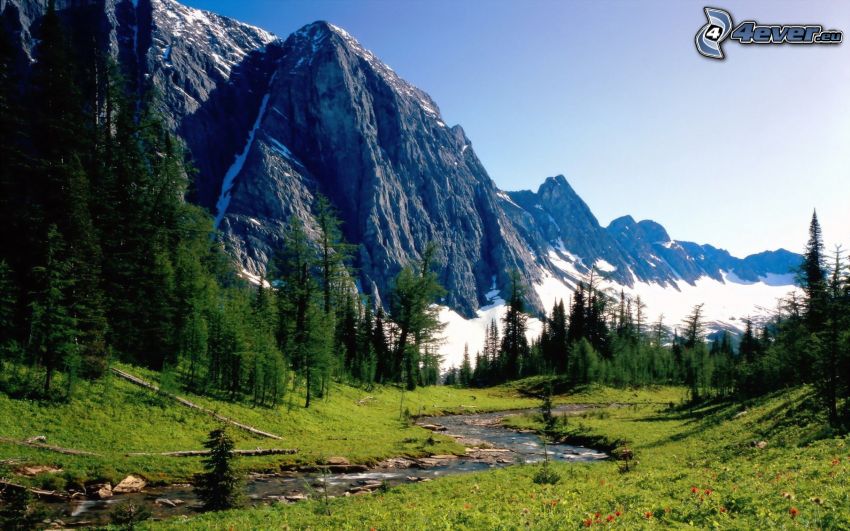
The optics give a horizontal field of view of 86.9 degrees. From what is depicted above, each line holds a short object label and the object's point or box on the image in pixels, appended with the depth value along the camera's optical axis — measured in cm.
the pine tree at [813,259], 7475
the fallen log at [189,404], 3581
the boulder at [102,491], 2111
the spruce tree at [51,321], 2964
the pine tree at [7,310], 3034
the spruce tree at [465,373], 15048
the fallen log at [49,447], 2350
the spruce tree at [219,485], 1906
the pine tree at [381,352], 8612
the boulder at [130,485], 2220
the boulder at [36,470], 2110
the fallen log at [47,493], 1930
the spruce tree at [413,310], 8006
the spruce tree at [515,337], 12140
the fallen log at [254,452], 2805
